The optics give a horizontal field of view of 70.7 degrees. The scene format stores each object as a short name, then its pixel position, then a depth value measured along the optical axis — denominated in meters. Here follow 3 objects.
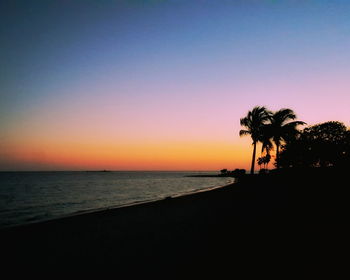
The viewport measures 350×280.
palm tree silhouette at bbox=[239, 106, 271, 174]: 36.66
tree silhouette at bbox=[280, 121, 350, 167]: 36.12
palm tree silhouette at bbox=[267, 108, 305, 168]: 36.91
